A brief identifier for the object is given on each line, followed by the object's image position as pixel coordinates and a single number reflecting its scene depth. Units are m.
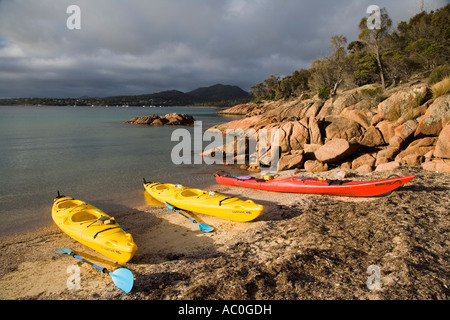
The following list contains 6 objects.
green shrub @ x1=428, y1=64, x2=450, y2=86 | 17.56
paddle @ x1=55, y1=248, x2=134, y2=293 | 5.24
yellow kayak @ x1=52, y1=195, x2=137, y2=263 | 6.34
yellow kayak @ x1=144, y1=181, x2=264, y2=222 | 8.58
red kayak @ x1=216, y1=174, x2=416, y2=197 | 9.49
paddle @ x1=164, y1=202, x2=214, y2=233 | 8.22
